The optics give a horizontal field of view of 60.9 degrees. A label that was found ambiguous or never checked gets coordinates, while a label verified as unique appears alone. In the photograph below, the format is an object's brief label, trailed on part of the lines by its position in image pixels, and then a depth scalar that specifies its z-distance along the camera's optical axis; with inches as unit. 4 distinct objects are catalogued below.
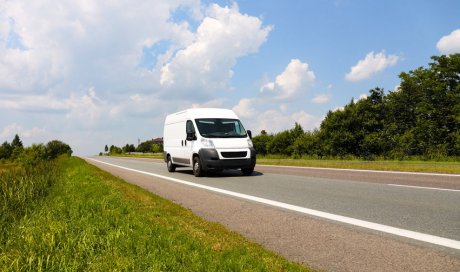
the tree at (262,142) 1668.3
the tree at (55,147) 4085.6
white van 531.3
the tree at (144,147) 4335.6
